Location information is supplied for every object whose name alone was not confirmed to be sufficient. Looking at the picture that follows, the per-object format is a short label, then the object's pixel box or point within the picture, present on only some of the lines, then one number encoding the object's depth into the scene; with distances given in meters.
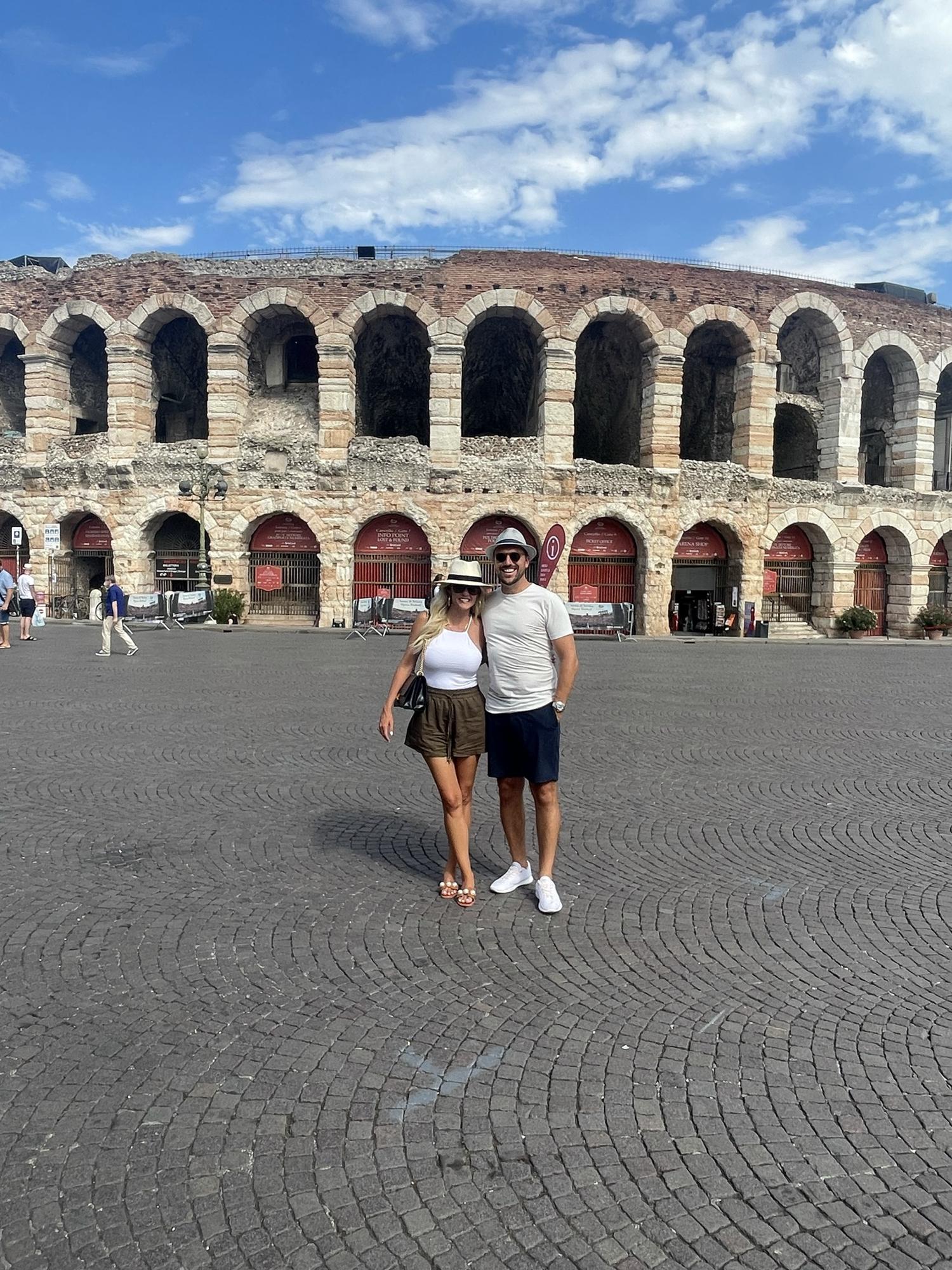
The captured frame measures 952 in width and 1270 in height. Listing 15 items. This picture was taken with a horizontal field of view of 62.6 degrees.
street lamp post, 23.28
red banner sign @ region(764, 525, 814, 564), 26.62
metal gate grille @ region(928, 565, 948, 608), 28.31
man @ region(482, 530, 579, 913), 4.11
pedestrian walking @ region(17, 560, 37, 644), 18.08
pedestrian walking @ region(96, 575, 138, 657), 14.72
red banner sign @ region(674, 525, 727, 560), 26.05
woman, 4.14
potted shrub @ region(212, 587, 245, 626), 23.59
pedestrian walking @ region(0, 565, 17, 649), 15.77
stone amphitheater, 24.50
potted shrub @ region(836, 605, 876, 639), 25.03
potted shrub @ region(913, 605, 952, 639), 25.27
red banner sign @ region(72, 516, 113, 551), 26.02
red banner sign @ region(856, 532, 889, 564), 27.23
